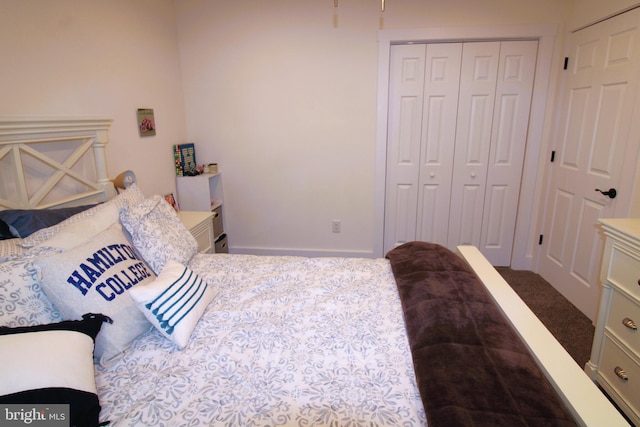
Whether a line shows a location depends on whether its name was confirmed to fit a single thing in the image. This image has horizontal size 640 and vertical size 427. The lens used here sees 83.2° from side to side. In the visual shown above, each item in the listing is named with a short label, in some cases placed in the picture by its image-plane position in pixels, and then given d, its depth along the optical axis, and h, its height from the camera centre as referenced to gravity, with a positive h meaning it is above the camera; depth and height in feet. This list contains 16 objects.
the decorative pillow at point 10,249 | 4.15 -1.38
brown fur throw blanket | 2.98 -2.24
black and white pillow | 2.81 -1.96
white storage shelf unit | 10.38 -1.79
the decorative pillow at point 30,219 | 4.69 -1.18
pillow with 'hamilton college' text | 3.91 -1.75
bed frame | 3.17 -0.96
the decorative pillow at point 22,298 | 3.68 -1.74
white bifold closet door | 9.89 -0.35
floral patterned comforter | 3.28 -2.48
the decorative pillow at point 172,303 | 4.14 -2.04
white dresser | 5.31 -2.93
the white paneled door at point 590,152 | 7.29 -0.49
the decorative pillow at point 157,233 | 5.40 -1.60
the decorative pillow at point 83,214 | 4.42 -1.19
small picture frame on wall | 8.69 +0.17
